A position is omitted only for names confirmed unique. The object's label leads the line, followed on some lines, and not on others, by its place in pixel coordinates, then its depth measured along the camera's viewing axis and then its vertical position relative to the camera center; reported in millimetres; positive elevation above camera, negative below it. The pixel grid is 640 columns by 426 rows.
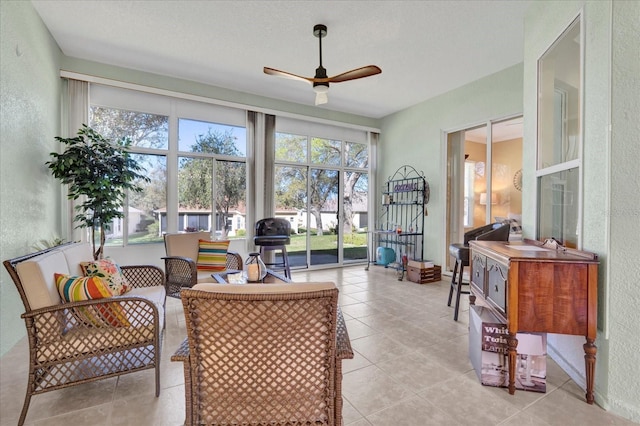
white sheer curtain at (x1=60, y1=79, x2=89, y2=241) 3889 +1201
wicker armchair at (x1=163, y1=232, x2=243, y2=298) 3196 -604
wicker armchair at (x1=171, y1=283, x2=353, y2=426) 1068 -549
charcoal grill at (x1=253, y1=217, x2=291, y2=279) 4711 -450
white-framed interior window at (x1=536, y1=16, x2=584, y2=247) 2203 +591
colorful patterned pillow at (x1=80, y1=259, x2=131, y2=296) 2283 -501
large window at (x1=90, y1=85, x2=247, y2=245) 4301 +758
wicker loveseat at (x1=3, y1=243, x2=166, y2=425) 1662 -743
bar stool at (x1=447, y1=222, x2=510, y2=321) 2914 -339
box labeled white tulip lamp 1988 -989
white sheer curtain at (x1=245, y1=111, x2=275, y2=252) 5117 +665
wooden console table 1824 -528
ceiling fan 3029 +1371
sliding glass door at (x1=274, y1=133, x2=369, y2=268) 5707 +251
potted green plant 3258 +389
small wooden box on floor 4799 -997
